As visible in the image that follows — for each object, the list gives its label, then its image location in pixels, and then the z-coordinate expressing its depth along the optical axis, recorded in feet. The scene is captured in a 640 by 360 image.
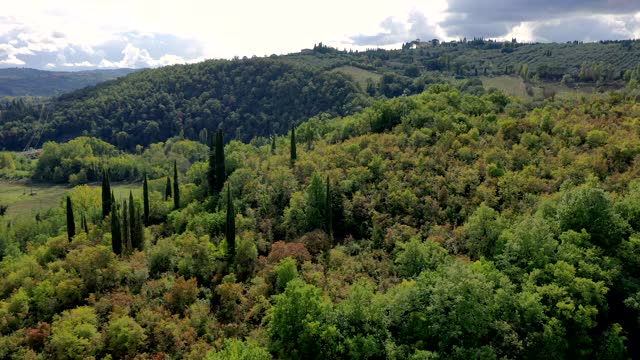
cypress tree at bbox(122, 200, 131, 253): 204.27
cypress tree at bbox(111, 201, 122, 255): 195.42
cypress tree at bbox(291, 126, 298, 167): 270.73
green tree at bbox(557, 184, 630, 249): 149.59
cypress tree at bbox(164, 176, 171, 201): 281.13
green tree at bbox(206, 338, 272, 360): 108.37
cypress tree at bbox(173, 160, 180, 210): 256.73
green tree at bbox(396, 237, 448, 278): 149.89
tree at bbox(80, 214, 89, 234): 231.09
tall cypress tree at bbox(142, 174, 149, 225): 241.55
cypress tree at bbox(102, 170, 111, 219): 242.70
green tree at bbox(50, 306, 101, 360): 128.06
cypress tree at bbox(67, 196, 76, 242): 215.72
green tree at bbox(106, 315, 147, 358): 131.23
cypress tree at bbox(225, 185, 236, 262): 180.75
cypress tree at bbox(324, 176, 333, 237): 193.88
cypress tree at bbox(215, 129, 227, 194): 258.78
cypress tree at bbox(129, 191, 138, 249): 206.96
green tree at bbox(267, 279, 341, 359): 118.62
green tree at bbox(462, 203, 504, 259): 158.92
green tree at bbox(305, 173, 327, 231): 199.82
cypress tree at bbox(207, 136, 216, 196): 262.88
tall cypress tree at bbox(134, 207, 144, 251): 206.18
